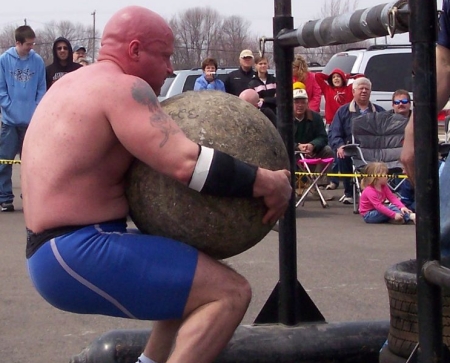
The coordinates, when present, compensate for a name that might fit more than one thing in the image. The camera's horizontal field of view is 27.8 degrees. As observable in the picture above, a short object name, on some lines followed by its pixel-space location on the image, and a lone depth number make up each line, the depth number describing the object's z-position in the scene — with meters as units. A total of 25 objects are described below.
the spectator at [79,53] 15.98
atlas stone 3.36
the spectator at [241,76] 12.94
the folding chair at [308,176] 11.24
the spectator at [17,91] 10.86
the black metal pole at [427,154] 2.99
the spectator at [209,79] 13.54
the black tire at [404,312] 3.44
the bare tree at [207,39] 73.44
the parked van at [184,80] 17.72
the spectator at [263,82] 11.70
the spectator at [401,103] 11.98
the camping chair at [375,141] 11.23
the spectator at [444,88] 3.62
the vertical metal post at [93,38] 72.31
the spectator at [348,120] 12.15
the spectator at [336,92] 13.80
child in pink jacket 10.11
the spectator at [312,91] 13.64
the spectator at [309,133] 11.35
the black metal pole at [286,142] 4.41
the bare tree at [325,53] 53.92
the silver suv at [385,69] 15.54
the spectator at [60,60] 12.27
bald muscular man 3.22
